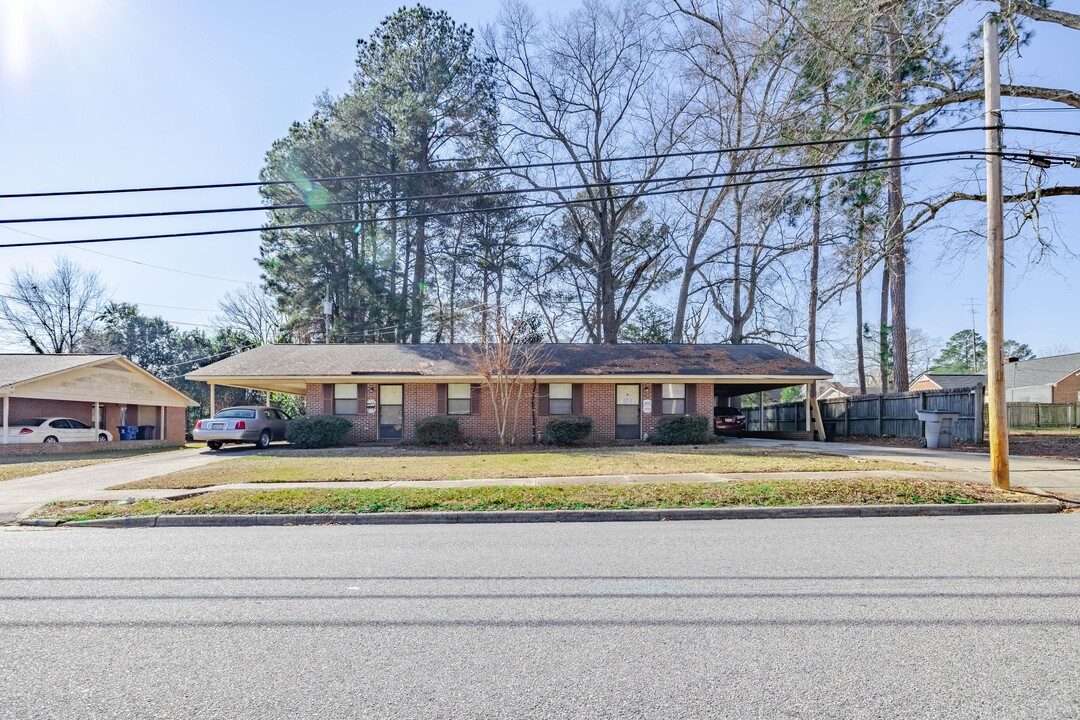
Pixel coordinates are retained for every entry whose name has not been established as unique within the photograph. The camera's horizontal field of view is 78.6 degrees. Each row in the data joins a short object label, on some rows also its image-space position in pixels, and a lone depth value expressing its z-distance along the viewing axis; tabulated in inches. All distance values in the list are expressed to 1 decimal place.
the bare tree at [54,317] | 1731.1
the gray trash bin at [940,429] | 743.1
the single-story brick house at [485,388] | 882.8
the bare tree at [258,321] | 1839.3
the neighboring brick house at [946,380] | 1784.1
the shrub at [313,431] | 819.4
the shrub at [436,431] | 835.4
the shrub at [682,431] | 848.9
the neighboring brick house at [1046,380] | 1792.6
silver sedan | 855.1
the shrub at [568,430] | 825.5
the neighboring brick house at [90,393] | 972.6
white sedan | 919.0
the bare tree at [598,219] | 1336.1
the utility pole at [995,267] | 405.4
